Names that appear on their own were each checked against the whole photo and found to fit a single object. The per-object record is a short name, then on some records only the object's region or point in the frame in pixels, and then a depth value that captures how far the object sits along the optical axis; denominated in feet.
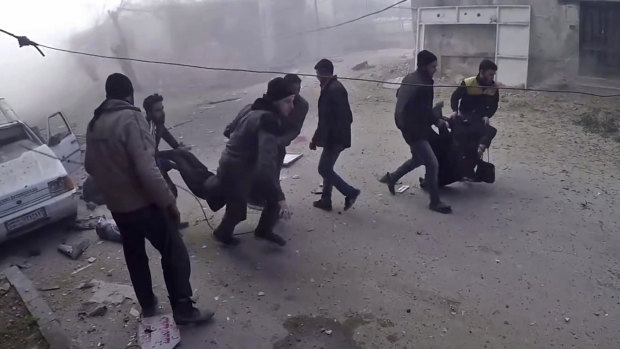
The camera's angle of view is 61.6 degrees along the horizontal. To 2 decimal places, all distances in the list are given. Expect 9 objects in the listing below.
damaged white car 18.44
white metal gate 39.52
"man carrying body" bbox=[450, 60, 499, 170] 20.59
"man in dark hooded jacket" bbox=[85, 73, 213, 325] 11.81
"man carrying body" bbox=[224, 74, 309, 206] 16.78
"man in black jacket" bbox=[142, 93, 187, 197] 18.02
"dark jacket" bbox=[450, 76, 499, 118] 20.53
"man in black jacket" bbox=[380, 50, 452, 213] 18.76
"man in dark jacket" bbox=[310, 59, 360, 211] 18.51
